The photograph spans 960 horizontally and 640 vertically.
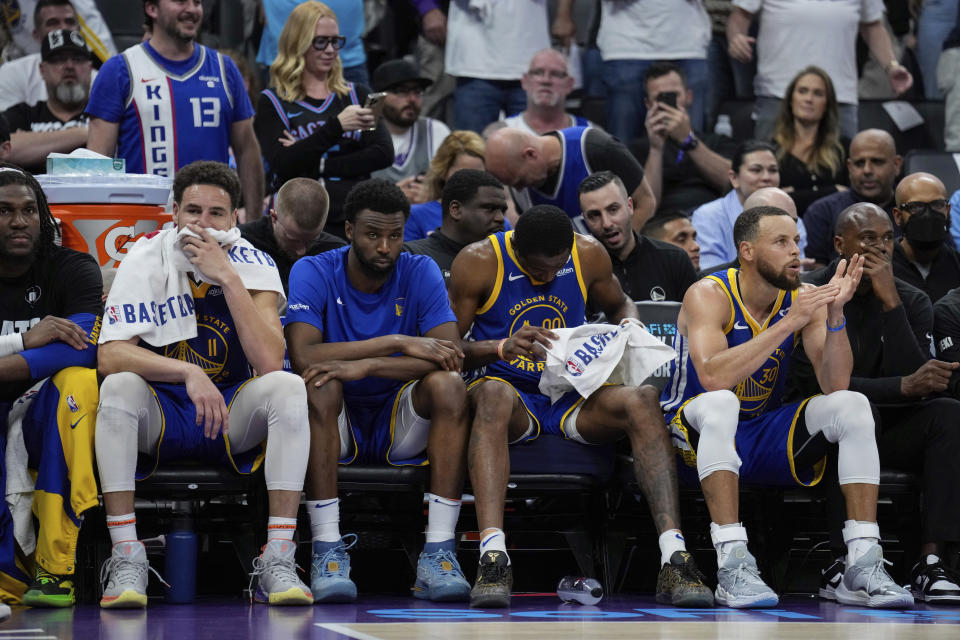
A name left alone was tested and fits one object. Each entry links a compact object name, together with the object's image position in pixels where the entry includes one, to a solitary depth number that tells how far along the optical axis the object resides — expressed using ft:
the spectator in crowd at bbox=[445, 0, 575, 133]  61.82
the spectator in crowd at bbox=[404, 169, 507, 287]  43.91
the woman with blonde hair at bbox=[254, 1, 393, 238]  49.21
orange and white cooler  39.01
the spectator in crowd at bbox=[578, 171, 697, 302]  44.60
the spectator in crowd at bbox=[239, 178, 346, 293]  42.52
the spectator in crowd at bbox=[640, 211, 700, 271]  52.47
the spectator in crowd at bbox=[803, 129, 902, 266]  54.49
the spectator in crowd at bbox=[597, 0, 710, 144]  61.87
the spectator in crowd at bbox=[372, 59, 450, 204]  57.36
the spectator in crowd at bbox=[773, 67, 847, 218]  58.85
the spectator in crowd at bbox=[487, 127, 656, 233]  48.19
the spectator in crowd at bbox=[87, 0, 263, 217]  44.96
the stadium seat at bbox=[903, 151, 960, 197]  57.31
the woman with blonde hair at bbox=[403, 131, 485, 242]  51.24
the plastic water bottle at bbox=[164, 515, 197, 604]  34.53
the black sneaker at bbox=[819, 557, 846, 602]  36.50
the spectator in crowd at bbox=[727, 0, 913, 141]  63.67
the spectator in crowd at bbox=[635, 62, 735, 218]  57.21
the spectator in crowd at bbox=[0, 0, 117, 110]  56.24
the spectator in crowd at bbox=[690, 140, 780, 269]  54.65
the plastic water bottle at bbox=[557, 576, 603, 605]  34.81
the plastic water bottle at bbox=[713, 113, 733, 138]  64.28
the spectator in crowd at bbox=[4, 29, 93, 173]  52.47
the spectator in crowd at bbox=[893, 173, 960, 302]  45.98
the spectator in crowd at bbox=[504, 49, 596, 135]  58.18
